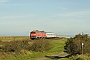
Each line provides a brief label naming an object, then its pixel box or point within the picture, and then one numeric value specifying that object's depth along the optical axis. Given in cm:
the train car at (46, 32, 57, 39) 9221
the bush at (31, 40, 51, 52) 4560
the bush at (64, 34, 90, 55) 3344
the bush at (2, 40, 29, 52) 4042
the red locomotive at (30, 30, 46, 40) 8219
